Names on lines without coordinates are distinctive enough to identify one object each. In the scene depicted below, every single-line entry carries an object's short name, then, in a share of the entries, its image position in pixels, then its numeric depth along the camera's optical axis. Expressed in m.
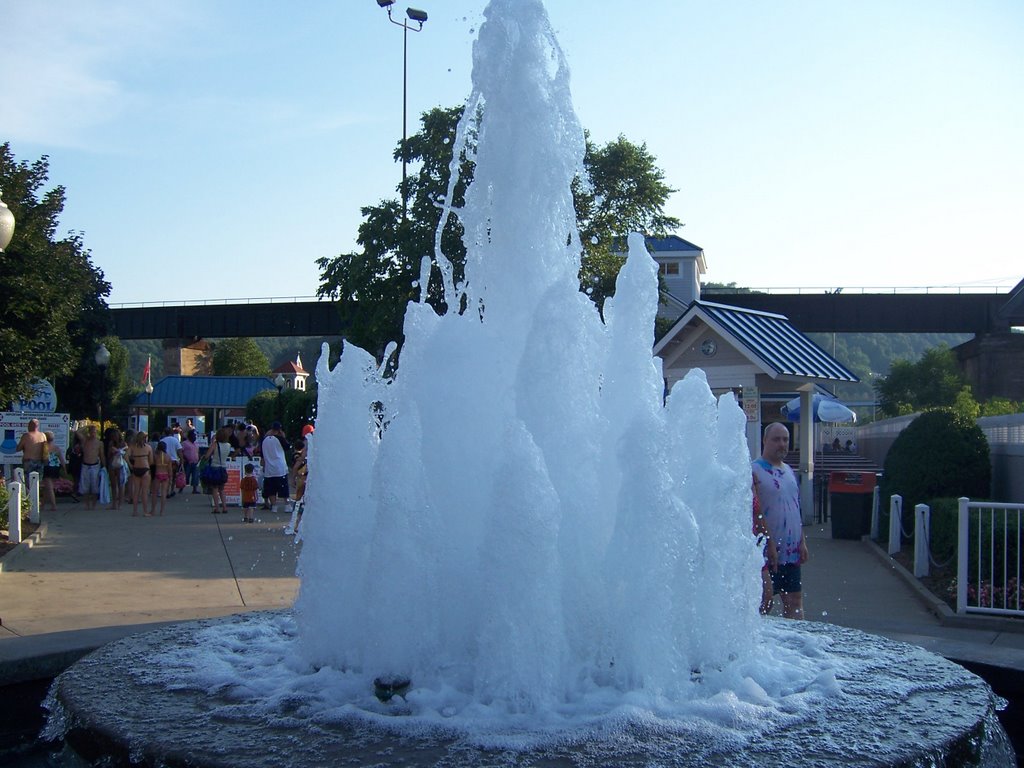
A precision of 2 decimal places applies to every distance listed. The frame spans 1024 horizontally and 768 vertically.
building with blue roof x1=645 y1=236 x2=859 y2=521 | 17.57
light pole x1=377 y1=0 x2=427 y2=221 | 28.81
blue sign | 21.33
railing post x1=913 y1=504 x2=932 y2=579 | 11.90
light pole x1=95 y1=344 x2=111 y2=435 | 29.16
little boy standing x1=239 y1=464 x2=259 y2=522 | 17.92
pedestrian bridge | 47.12
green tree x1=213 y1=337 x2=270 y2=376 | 93.19
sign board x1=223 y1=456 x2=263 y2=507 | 21.06
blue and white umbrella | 31.19
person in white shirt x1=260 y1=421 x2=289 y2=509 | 18.62
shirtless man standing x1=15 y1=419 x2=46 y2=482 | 18.34
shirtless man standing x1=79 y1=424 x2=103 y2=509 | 20.16
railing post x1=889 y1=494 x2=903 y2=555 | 14.47
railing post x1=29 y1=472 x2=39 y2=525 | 16.03
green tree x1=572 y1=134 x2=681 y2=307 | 31.48
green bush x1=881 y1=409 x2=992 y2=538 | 14.34
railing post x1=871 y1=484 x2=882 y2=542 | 16.77
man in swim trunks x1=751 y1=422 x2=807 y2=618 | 6.86
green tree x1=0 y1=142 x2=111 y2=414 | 16.05
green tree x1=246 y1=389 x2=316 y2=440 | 44.88
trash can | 17.06
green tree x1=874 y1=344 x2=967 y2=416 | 64.44
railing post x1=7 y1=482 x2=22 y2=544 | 13.42
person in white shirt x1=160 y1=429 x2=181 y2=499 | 22.33
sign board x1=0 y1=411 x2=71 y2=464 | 18.94
